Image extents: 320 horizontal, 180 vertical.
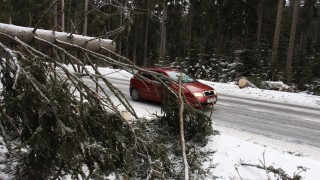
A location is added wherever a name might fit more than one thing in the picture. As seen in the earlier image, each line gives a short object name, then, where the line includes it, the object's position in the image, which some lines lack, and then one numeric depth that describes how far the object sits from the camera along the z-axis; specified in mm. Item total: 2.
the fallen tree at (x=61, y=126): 2750
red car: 10532
